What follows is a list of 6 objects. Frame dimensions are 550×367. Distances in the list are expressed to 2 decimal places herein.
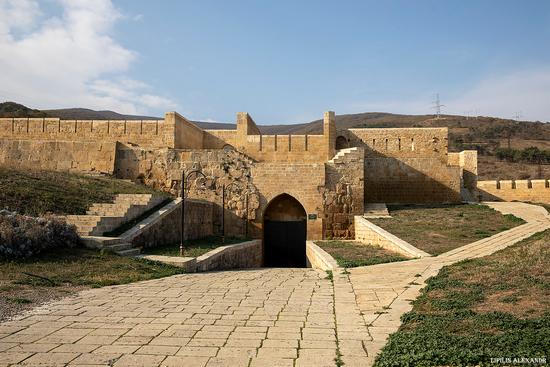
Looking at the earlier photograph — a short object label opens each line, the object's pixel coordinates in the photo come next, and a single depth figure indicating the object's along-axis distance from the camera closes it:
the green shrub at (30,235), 8.87
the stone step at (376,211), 18.56
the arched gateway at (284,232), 19.89
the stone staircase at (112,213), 11.55
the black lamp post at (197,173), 19.12
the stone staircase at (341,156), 19.06
